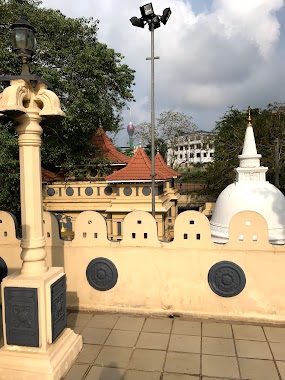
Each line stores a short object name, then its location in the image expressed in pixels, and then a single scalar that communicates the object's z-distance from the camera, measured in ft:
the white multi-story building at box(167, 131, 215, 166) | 94.32
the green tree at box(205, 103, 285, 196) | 73.92
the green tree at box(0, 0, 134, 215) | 43.96
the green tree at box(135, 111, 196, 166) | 128.88
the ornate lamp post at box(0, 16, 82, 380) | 12.91
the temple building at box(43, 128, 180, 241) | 50.55
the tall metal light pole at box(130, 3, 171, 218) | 27.96
